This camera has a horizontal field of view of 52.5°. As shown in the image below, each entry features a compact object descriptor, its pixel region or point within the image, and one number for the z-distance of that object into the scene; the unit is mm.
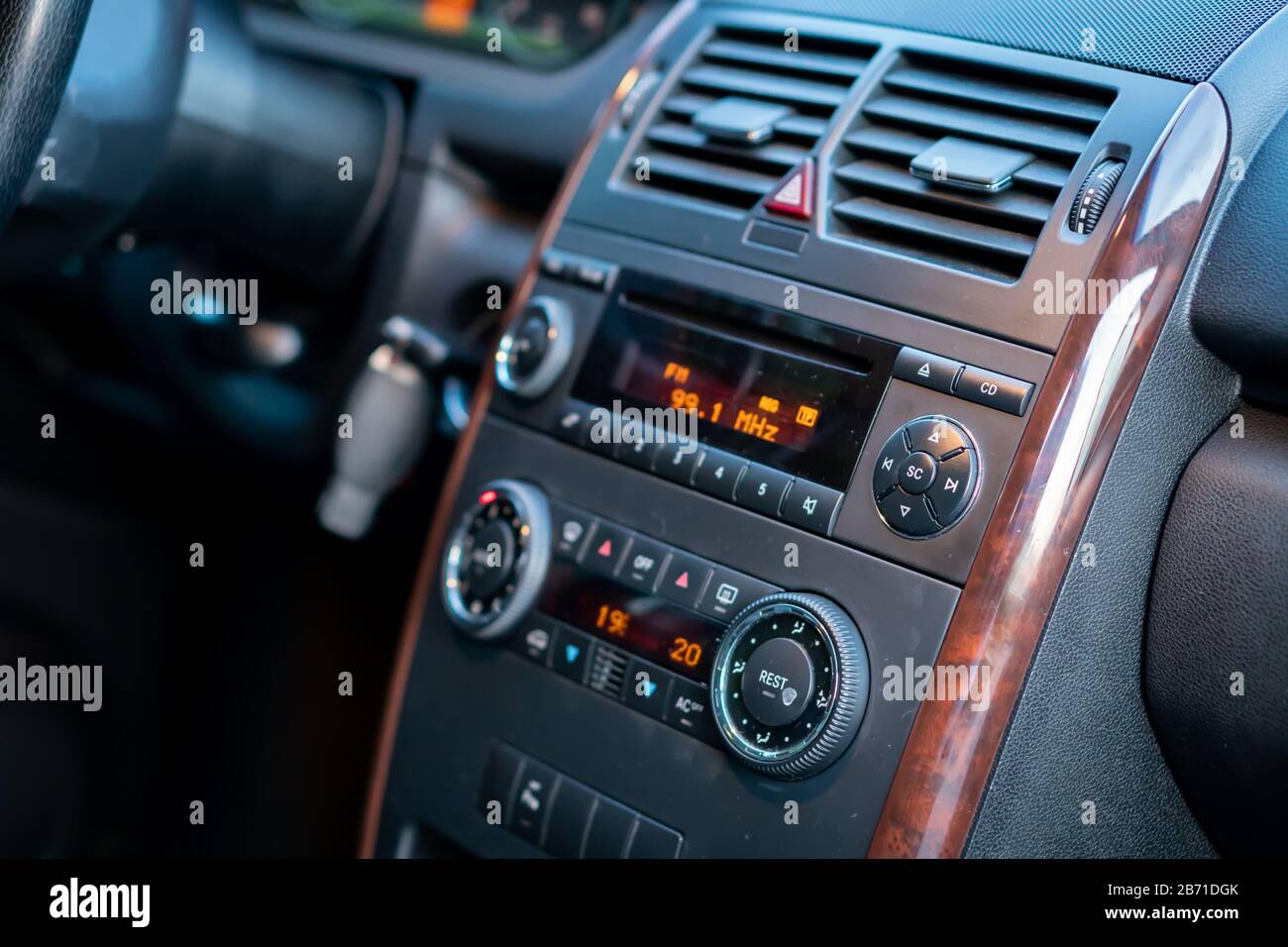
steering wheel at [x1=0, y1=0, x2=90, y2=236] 878
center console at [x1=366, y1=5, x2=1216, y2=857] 921
